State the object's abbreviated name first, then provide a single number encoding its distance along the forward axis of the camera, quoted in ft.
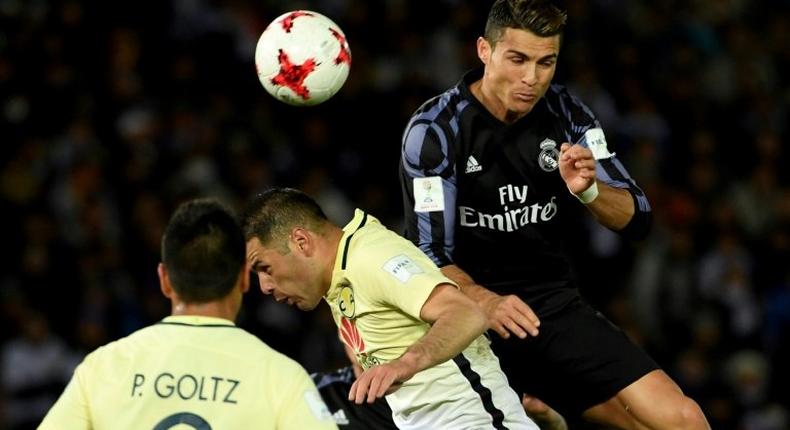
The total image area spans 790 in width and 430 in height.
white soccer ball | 42.04
